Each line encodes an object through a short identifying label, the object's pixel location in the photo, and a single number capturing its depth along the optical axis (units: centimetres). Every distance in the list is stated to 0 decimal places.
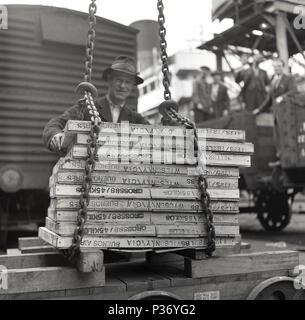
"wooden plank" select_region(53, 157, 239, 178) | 260
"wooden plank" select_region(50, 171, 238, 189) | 259
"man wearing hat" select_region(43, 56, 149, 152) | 392
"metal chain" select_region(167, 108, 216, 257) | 280
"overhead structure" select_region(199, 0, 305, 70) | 1149
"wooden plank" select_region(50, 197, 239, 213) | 259
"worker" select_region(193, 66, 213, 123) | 1102
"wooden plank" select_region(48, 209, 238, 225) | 259
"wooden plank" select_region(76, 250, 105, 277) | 253
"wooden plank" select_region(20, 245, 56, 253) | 338
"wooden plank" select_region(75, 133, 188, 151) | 260
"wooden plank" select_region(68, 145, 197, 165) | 260
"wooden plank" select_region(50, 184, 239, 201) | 258
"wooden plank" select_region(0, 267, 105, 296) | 248
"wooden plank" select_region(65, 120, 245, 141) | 260
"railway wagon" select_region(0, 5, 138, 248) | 584
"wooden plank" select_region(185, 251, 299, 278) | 287
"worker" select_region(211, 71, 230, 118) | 1094
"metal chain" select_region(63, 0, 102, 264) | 251
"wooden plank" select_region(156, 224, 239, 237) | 275
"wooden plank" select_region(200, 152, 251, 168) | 288
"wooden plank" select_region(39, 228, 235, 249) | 257
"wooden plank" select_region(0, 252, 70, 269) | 312
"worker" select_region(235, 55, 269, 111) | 977
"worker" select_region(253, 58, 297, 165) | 888
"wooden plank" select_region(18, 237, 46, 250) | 367
